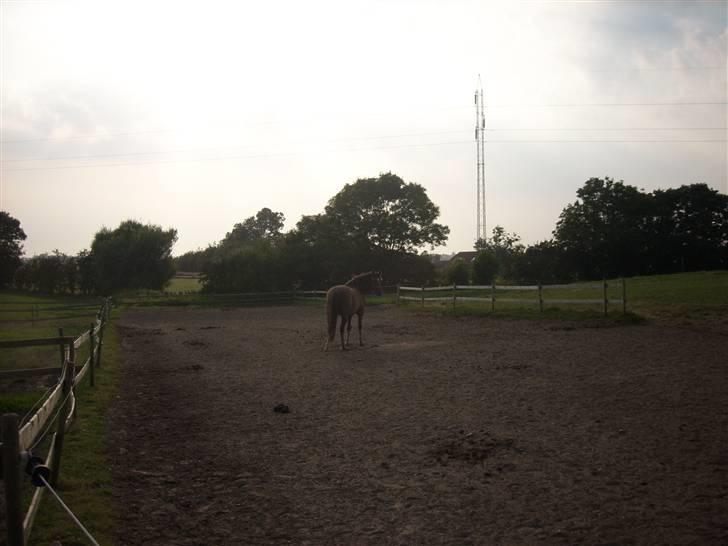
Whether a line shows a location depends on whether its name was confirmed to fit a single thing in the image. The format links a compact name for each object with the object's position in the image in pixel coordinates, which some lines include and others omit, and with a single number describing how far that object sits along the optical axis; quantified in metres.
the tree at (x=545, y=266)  49.50
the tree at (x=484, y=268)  45.06
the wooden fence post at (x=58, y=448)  5.09
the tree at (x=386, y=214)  53.09
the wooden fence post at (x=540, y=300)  21.61
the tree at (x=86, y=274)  45.92
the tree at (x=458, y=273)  46.28
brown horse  15.46
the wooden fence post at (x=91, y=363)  9.94
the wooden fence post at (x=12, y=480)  2.99
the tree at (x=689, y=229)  49.28
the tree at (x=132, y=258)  49.09
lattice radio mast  46.69
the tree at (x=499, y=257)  45.16
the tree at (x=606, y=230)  49.28
